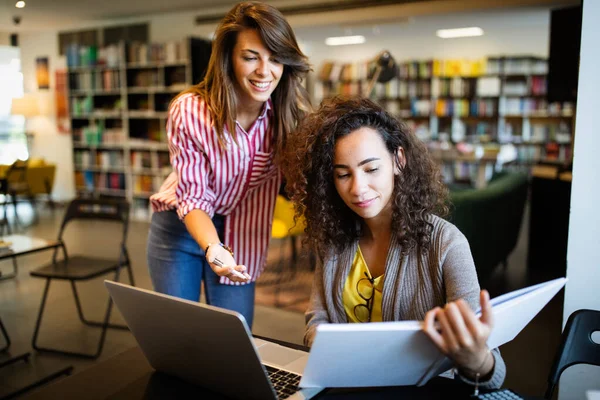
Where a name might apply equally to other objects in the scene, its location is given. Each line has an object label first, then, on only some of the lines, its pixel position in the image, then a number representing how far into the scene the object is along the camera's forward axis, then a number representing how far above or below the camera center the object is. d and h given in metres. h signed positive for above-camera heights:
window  6.94 +0.20
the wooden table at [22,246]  2.74 -0.67
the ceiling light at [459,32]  8.22 +1.53
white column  1.54 -0.20
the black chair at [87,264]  2.99 -0.84
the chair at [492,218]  3.36 -0.66
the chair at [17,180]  6.42 -0.73
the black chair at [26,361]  2.52 -1.28
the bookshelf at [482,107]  8.23 +0.32
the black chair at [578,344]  1.24 -0.51
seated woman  1.24 -0.24
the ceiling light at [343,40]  9.09 +1.54
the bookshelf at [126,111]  7.09 +0.22
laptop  0.85 -0.39
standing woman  1.53 -0.09
